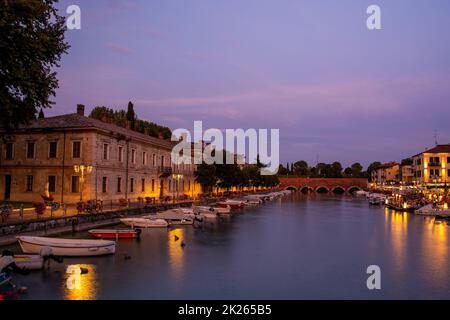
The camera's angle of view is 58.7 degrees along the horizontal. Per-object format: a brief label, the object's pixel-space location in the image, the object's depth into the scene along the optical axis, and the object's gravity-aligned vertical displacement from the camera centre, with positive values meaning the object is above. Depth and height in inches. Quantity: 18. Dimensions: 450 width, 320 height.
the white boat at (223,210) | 2200.1 -183.3
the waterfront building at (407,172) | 5044.3 +78.0
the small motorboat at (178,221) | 1603.8 -177.7
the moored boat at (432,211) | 2129.7 -182.2
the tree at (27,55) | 796.6 +257.2
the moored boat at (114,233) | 1144.8 -165.1
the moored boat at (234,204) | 2668.6 -179.3
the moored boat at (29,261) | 734.3 -158.1
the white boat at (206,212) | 1902.6 -172.5
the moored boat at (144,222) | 1409.8 -164.2
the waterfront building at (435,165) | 3607.3 +121.7
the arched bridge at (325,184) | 6865.2 -111.8
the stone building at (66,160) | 1686.8 +71.0
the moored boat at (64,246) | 852.6 -151.0
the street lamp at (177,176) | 2164.1 +5.0
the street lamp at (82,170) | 1476.4 +23.7
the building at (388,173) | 5940.0 +76.5
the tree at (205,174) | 2834.6 +21.8
